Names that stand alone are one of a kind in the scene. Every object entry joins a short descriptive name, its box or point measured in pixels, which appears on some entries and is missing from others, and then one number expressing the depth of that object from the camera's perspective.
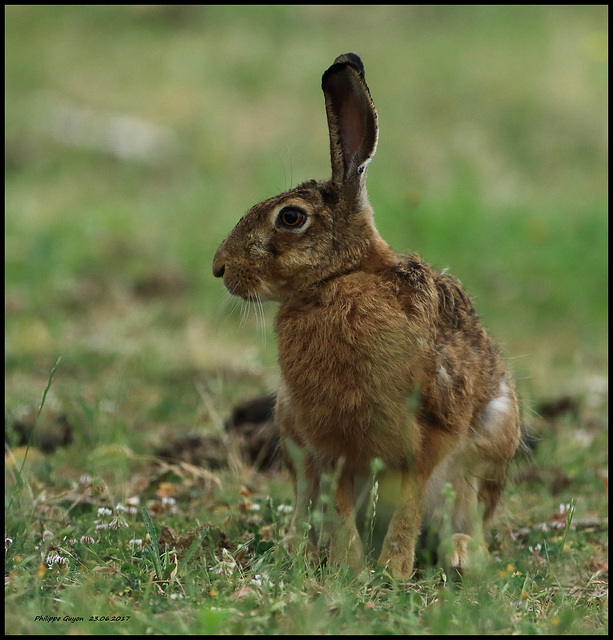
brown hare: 7.60
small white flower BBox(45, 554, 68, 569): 7.22
